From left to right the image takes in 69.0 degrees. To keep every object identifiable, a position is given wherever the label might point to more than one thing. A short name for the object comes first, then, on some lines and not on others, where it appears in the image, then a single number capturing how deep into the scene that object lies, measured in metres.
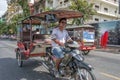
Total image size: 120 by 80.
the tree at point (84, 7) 10.98
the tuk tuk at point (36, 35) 3.36
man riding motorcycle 2.59
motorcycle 2.27
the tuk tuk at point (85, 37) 5.97
